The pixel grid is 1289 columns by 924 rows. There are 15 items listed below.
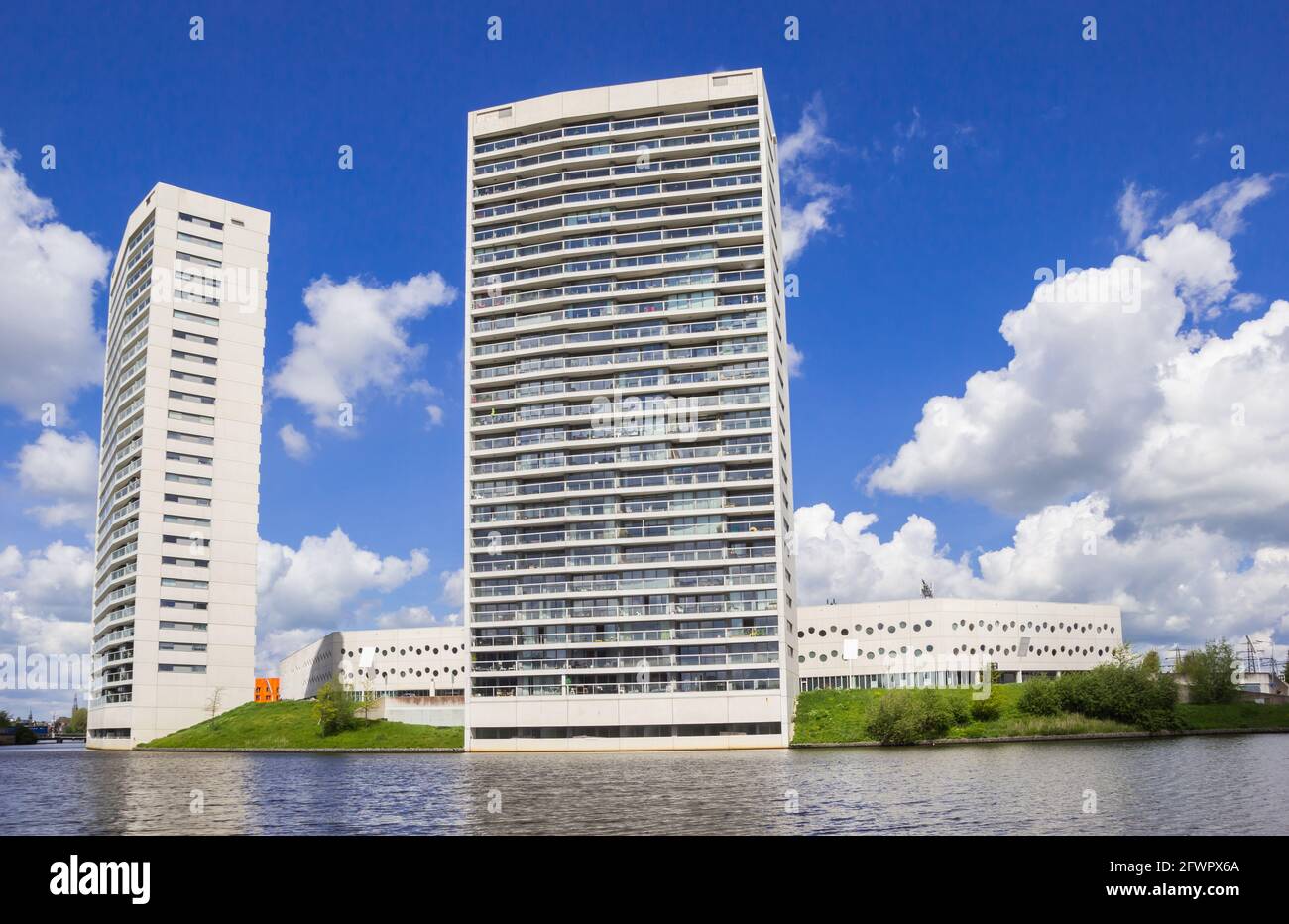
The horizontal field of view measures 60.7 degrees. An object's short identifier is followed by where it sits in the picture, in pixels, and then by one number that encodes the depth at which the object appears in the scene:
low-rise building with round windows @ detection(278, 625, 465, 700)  185.38
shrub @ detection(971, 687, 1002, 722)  110.19
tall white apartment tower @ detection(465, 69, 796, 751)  111.88
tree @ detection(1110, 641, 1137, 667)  124.62
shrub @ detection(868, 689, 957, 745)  100.94
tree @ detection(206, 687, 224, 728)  141.50
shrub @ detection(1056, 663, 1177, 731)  107.69
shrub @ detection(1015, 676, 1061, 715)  108.94
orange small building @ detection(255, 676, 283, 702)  188.12
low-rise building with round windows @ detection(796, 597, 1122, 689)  148.50
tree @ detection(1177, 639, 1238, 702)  130.25
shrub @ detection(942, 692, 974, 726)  107.94
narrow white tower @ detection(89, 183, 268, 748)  140.38
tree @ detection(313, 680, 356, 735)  123.12
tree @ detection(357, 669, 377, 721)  128.25
